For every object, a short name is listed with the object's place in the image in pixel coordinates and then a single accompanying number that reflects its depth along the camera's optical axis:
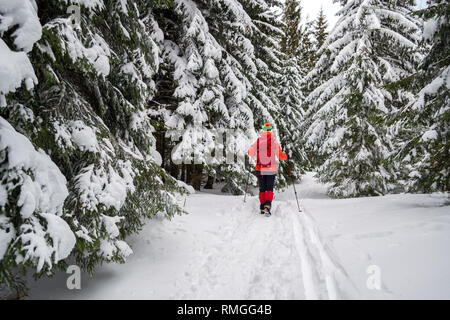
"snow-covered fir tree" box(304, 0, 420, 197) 9.65
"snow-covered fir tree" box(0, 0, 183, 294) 2.15
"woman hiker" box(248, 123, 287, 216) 7.04
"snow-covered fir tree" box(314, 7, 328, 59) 30.69
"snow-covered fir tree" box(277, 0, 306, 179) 16.89
